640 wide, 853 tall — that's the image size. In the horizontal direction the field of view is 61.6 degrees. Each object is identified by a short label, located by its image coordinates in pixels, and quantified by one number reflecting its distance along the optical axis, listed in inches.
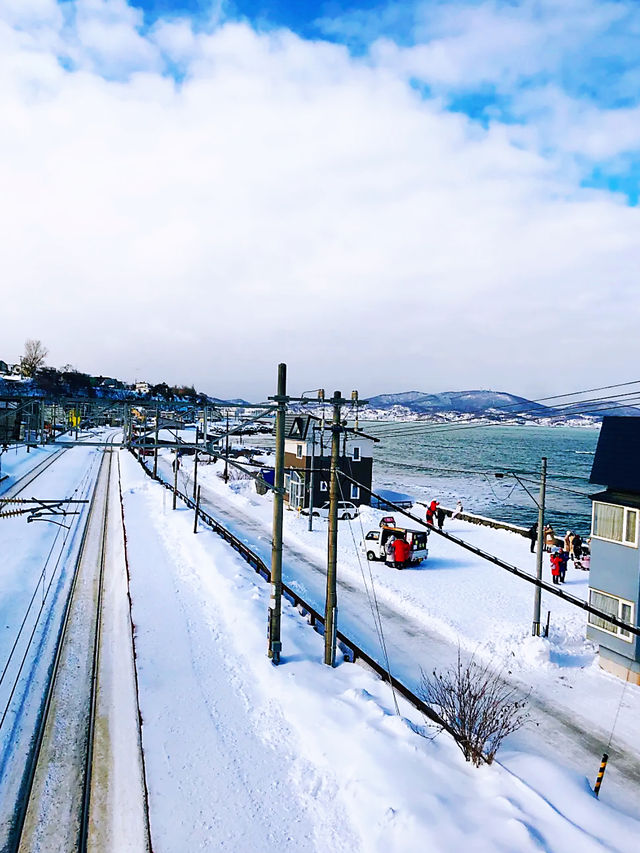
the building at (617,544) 573.9
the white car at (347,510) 1386.6
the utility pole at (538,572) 625.9
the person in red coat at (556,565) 872.9
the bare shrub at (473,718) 374.0
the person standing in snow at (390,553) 957.8
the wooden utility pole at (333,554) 468.1
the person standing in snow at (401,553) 943.0
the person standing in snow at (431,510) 1222.9
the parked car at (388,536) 965.2
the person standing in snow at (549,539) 1138.9
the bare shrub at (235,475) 2294.5
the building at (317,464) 1502.2
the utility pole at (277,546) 499.2
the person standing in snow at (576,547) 1054.4
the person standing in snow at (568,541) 1055.7
